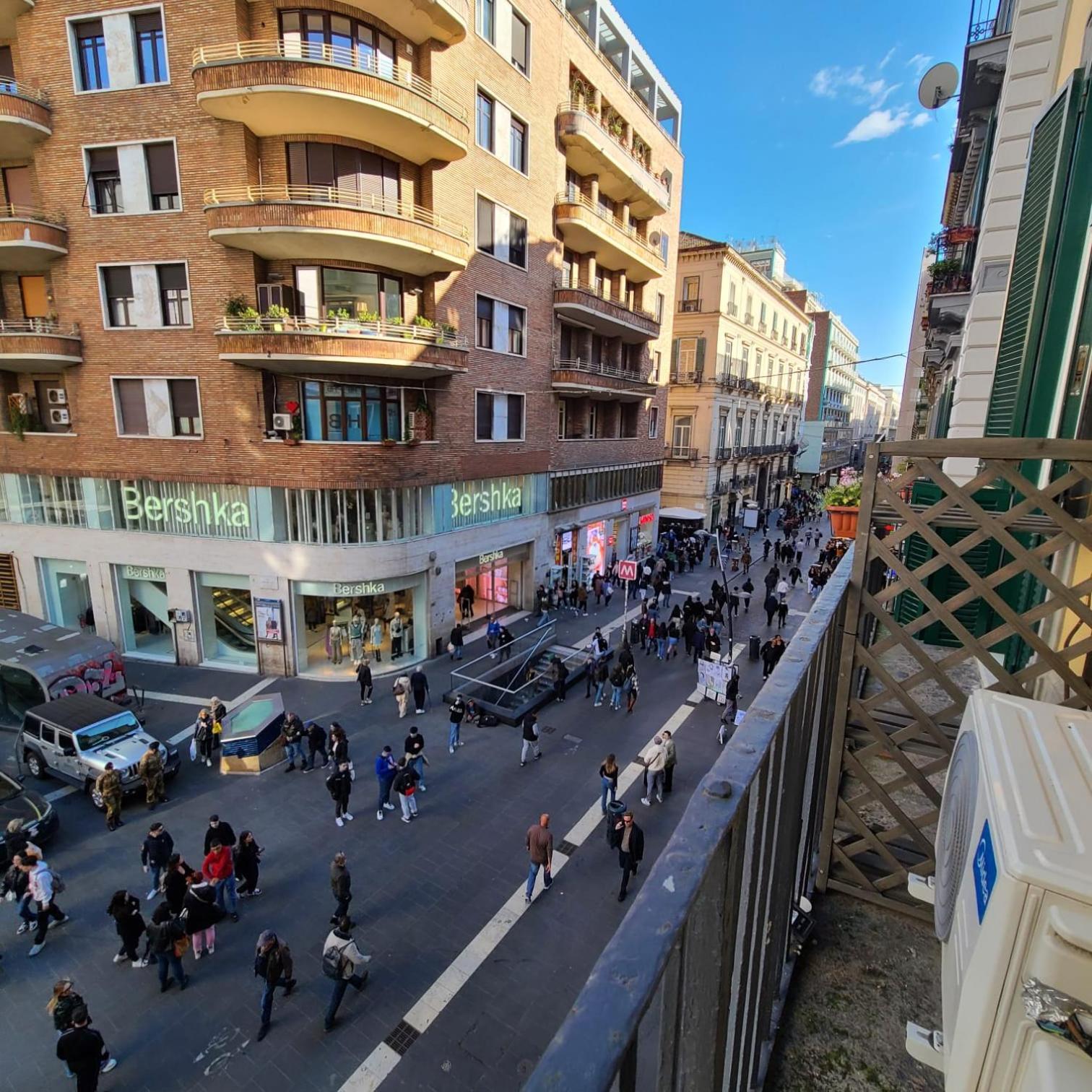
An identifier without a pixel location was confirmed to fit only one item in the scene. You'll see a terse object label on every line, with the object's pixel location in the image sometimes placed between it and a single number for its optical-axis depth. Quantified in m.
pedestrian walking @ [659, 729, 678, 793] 11.78
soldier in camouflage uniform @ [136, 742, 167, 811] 11.20
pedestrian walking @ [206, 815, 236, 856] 8.96
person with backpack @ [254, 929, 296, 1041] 7.02
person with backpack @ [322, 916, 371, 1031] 7.04
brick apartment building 15.13
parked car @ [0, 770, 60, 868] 9.93
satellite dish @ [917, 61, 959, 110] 11.88
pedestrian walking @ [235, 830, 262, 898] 9.05
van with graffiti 13.66
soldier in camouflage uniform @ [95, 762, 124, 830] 10.71
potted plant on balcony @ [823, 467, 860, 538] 9.28
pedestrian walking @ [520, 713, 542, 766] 12.86
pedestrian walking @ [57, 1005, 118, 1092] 6.03
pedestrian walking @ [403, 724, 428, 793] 11.77
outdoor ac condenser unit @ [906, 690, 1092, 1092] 1.10
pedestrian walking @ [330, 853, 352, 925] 8.20
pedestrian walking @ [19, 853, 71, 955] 8.18
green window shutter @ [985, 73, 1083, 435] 4.58
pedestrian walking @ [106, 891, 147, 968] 7.75
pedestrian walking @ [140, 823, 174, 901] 9.09
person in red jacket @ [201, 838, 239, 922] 8.59
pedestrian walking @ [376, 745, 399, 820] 11.18
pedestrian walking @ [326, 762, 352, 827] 10.79
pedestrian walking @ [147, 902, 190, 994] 7.54
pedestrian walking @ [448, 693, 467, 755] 13.53
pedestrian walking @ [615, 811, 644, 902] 9.13
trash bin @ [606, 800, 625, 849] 9.70
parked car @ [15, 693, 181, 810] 11.69
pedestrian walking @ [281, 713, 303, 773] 12.90
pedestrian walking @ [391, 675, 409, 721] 15.01
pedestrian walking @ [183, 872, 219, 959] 7.85
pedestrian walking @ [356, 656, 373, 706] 15.73
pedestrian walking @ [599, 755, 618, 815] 10.91
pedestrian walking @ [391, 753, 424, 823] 10.84
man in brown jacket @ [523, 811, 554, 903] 9.01
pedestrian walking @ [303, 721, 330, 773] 12.72
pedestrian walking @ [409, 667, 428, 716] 15.34
